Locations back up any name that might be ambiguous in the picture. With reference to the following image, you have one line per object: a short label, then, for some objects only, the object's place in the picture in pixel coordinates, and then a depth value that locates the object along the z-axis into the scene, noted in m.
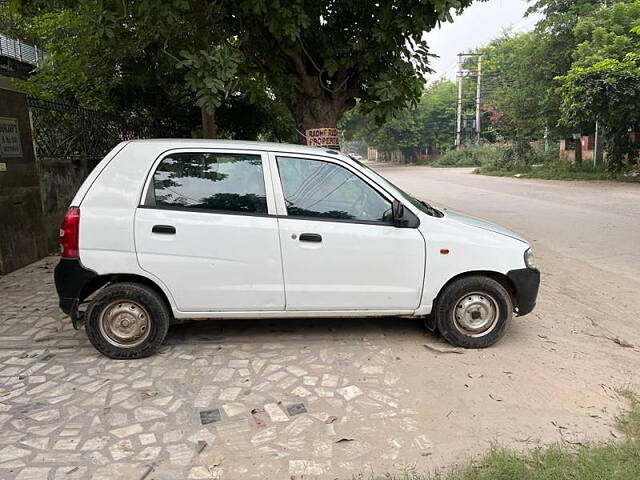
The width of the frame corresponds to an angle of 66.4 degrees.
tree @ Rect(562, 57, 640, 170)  17.47
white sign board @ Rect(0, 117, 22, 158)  6.67
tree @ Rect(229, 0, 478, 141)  5.40
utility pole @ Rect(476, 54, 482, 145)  43.62
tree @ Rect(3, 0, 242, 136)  5.14
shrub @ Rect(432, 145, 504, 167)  42.66
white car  3.94
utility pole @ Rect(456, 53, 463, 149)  45.69
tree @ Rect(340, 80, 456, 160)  52.56
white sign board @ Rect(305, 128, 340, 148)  6.71
